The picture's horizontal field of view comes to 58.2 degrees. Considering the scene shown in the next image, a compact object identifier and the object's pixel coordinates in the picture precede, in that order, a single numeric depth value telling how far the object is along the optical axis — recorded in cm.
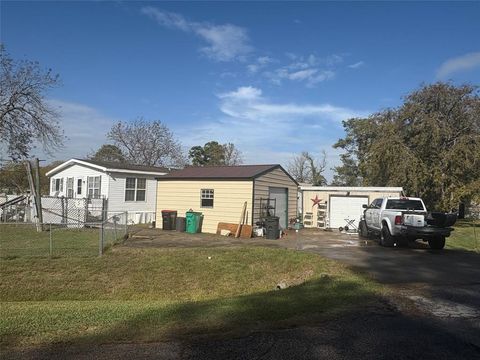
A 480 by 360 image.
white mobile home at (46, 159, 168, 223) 2503
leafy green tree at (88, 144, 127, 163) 5088
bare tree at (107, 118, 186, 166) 4928
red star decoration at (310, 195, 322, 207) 2553
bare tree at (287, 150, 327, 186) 6325
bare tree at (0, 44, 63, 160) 2730
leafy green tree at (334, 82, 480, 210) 3022
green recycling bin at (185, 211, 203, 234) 2058
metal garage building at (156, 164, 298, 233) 2014
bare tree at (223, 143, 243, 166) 6328
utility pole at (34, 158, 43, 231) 1947
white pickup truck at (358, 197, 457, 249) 1457
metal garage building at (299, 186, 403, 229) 2447
